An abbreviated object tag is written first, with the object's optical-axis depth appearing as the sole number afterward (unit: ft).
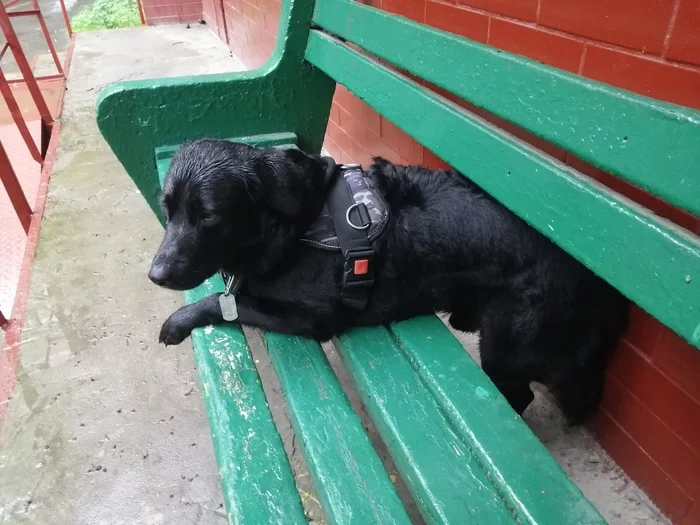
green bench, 3.34
